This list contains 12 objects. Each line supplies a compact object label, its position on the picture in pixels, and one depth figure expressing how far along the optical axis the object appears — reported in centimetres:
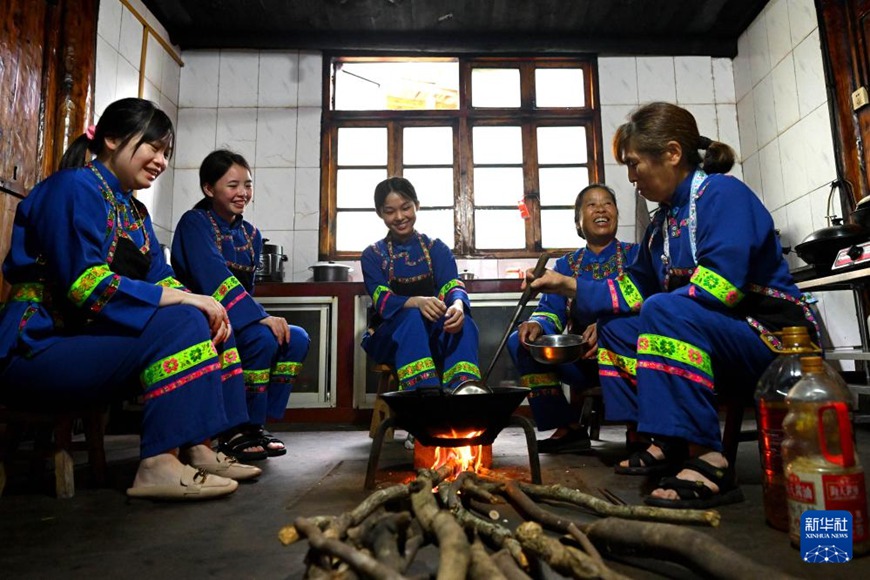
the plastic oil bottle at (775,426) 108
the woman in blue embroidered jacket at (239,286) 216
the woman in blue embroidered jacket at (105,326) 140
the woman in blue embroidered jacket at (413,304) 227
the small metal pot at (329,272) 369
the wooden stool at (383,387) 272
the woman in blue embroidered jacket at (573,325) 221
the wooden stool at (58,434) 152
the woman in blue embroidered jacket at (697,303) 134
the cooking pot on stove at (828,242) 249
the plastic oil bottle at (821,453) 89
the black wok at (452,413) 143
